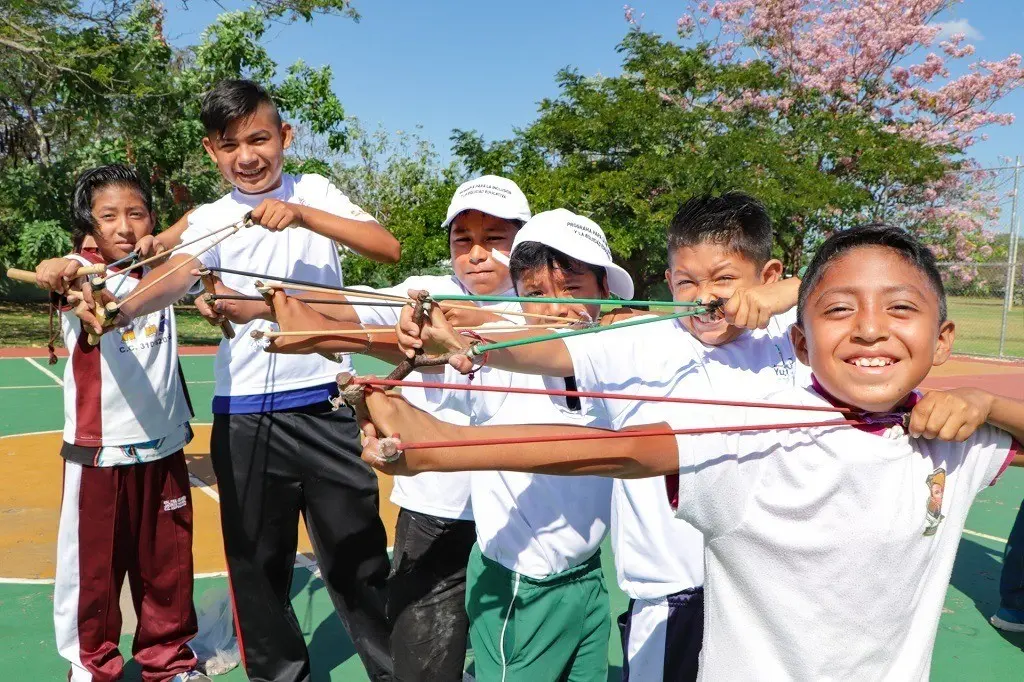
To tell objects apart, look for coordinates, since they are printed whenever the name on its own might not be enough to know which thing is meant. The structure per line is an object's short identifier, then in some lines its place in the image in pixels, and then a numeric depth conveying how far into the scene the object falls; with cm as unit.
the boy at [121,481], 324
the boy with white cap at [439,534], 268
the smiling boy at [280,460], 315
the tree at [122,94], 1289
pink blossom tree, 1775
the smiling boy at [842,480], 153
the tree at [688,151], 1537
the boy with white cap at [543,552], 231
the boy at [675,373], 220
